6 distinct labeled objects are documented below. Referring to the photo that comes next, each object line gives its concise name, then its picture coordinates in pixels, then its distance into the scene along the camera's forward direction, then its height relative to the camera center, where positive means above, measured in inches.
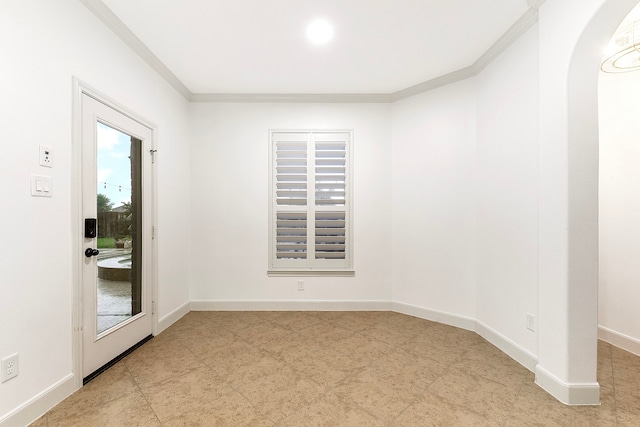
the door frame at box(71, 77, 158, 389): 74.4 -4.3
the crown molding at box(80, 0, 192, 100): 81.1 +57.3
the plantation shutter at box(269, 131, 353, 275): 141.3 +3.0
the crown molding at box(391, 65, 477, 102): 117.8 +57.0
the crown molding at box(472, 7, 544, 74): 86.3 +58.3
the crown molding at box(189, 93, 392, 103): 139.5 +56.2
